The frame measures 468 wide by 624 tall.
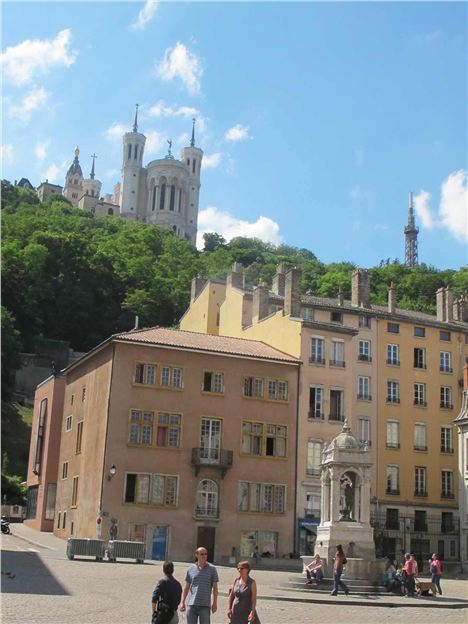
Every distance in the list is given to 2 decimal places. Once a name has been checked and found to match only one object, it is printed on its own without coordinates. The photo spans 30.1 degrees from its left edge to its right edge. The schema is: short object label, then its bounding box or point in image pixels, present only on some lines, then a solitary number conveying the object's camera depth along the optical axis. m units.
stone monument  28.97
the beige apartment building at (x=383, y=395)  49.06
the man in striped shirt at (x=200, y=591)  12.63
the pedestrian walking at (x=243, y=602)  12.61
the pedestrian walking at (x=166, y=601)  11.96
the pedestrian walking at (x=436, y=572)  27.81
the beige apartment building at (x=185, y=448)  43.19
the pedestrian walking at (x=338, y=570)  24.73
